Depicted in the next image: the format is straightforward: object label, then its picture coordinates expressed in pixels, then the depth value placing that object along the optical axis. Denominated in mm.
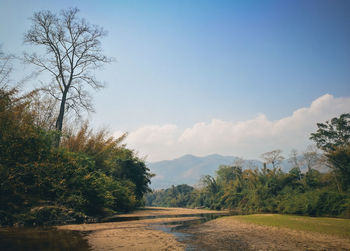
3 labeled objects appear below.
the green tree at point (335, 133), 41781
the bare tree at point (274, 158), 43175
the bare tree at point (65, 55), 18141
